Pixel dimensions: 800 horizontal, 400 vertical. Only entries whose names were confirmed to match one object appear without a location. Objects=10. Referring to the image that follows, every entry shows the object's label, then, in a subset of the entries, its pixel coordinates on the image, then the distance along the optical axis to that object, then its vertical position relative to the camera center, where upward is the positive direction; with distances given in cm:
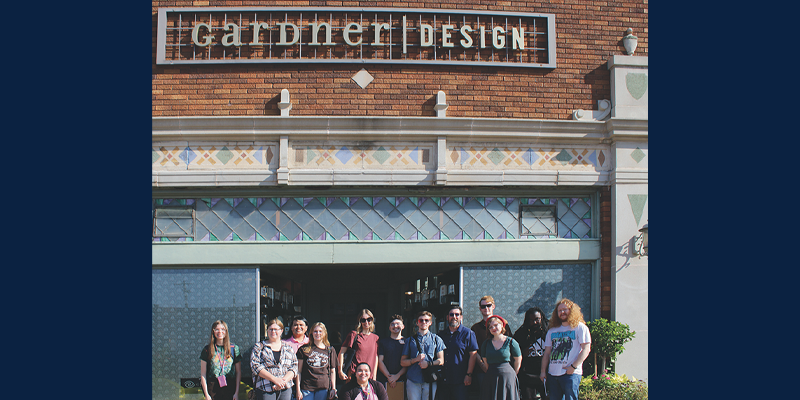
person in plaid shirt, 623 -190
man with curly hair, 618 -168
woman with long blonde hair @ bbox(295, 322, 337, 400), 636 -193
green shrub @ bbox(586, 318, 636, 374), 760 -184
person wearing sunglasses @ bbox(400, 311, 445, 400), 659 -183
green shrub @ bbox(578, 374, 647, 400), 707 -241
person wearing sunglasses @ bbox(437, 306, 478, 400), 666 -187
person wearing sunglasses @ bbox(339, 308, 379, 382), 667 -174
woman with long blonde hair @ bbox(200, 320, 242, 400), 667 -203
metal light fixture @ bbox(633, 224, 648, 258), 789 -59
